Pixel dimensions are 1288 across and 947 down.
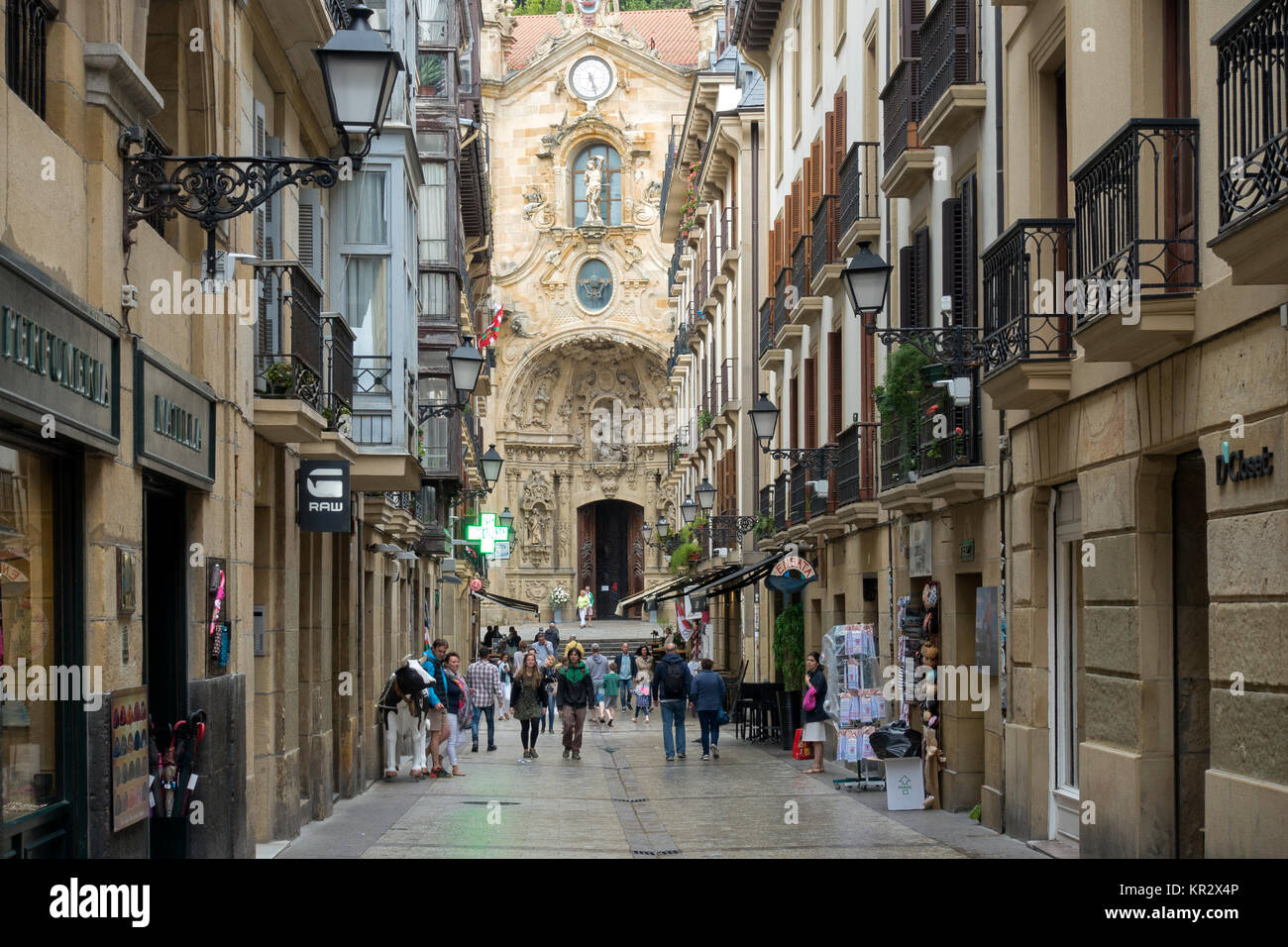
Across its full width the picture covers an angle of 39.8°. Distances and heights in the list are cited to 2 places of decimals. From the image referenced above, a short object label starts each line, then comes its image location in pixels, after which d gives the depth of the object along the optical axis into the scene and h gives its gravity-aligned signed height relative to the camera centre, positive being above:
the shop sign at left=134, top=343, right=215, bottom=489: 9.83 +0.76
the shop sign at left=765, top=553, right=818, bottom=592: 25.44 -0.46
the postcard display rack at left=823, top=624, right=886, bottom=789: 19.08 -1.63
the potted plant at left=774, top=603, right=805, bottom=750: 26.77 -1.86
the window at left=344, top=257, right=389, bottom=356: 19.08 +2.65
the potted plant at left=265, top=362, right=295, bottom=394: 13.95 +1.34
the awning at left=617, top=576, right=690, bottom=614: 42.06 -1.37
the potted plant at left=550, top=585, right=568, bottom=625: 66.12 -2.06
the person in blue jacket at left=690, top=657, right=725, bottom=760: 25.16 -2.22
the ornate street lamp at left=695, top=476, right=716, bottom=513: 42.97 +1.15
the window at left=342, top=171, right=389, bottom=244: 19.17 +3.66
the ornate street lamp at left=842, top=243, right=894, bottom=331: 15.43 +2.25
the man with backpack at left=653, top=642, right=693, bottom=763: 24.86 -2.02
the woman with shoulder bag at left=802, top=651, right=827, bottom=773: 22.58 -2.22
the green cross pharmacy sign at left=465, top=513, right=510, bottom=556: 48.00 +0.32
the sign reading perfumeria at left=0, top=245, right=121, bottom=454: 7.41 +0.87
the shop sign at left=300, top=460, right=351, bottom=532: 15.87 +0.45
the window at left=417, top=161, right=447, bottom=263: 28.56 +5.47
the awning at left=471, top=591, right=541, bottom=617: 52.39 -1.73
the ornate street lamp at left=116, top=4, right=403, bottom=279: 9.34 +2.12
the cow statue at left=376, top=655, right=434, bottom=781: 20.95 -2.02
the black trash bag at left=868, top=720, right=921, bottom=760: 17.23 -1.94
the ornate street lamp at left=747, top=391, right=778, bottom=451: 27.63 +1.95
